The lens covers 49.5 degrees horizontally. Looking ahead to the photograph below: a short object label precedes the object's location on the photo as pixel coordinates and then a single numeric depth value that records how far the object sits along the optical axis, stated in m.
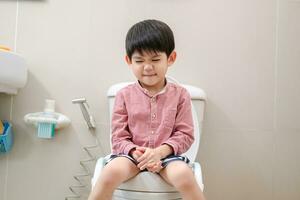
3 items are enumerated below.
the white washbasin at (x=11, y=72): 1.12
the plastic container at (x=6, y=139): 1.25
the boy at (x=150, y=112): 0.88
